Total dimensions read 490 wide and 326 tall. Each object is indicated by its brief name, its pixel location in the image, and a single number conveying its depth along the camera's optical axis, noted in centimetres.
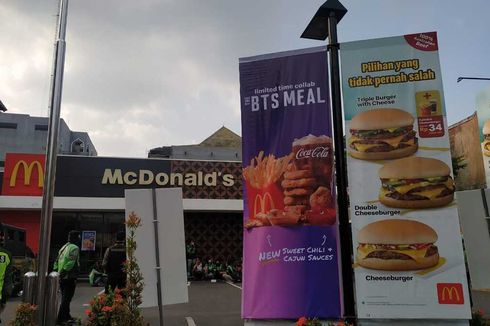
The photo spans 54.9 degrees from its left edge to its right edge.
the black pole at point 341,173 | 614
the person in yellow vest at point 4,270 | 652
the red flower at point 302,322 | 501
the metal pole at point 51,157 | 660
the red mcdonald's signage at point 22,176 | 2288
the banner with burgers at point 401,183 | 598
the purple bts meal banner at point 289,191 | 639
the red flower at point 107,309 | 577
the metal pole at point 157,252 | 673
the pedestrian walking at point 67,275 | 936
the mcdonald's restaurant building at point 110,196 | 2297
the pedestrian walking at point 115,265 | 905
